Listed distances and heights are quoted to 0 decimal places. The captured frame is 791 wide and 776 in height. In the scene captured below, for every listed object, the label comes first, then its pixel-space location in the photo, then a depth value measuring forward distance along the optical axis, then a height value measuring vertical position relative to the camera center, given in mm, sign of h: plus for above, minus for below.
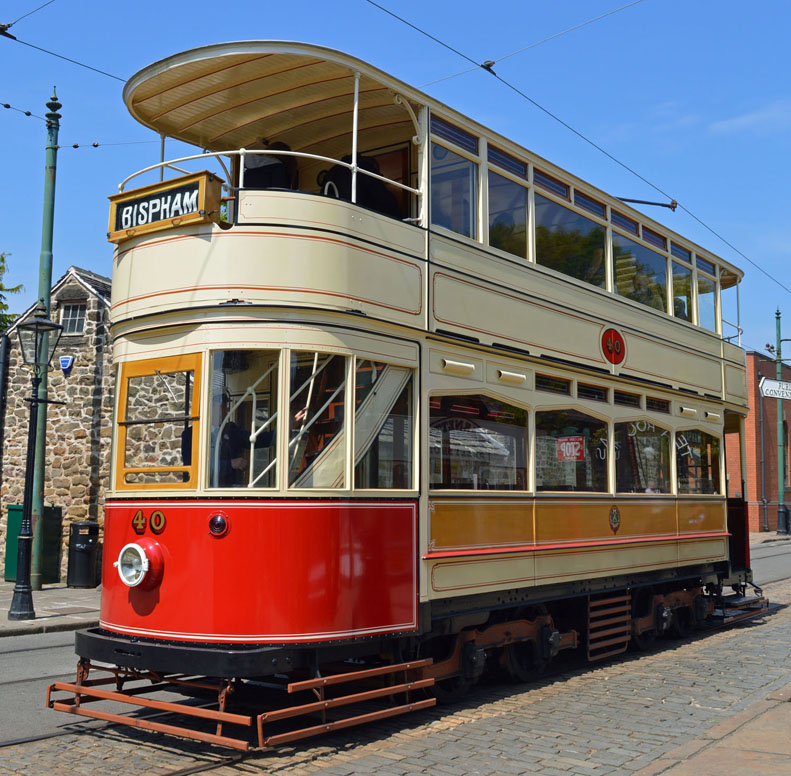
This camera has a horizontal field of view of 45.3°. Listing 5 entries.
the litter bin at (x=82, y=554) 16344 -915
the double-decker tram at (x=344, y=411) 6238 +685
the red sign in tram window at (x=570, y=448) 8888 +509
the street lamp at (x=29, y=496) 12609 +65
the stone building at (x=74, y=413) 17359 +1647
